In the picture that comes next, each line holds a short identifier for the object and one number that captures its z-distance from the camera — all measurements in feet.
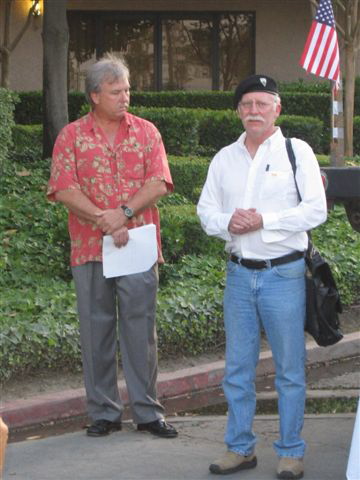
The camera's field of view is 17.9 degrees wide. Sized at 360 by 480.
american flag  46.78
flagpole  47.43
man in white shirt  17.67
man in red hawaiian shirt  20.29
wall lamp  71.42
